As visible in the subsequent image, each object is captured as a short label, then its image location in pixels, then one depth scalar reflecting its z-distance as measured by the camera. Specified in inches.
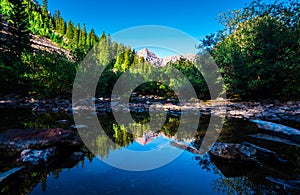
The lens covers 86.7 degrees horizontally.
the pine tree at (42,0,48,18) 2792.8
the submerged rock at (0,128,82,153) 123.0
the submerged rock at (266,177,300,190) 83.8
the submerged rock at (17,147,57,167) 104.3
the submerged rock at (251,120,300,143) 156.8
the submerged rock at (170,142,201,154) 141.4
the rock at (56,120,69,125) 229.1
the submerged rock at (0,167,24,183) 81.6
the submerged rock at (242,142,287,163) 116.0
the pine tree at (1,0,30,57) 725.6
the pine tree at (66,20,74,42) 2459.4
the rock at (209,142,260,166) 112.7
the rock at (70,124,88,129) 206.0
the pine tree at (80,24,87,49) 2424.3
